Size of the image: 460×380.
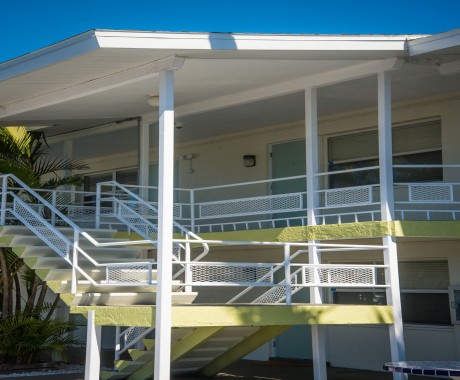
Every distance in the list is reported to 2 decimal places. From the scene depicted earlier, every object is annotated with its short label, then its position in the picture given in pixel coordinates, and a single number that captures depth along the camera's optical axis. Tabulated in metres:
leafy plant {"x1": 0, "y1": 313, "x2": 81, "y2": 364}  14.70
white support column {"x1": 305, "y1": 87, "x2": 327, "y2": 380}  12.83
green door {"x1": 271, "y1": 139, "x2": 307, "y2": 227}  16.41
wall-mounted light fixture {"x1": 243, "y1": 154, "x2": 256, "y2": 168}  17.11
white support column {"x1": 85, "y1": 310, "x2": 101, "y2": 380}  11.06
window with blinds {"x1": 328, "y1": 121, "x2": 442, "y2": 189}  14.34
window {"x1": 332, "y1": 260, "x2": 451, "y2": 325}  13.96
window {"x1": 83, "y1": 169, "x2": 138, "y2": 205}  19.66
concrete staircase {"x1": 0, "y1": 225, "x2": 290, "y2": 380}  11.95
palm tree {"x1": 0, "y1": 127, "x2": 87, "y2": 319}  15.23
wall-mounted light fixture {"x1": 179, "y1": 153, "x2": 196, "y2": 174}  18.47
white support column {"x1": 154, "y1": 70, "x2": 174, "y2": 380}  10.16
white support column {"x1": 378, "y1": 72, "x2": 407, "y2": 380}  11.86
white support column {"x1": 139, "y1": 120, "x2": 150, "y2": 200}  16.09
